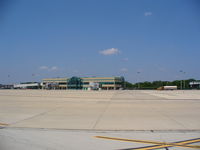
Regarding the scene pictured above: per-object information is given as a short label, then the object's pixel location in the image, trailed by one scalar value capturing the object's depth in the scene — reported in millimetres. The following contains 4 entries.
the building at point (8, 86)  158250
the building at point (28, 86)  147625
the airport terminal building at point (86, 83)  125588
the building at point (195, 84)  117388
